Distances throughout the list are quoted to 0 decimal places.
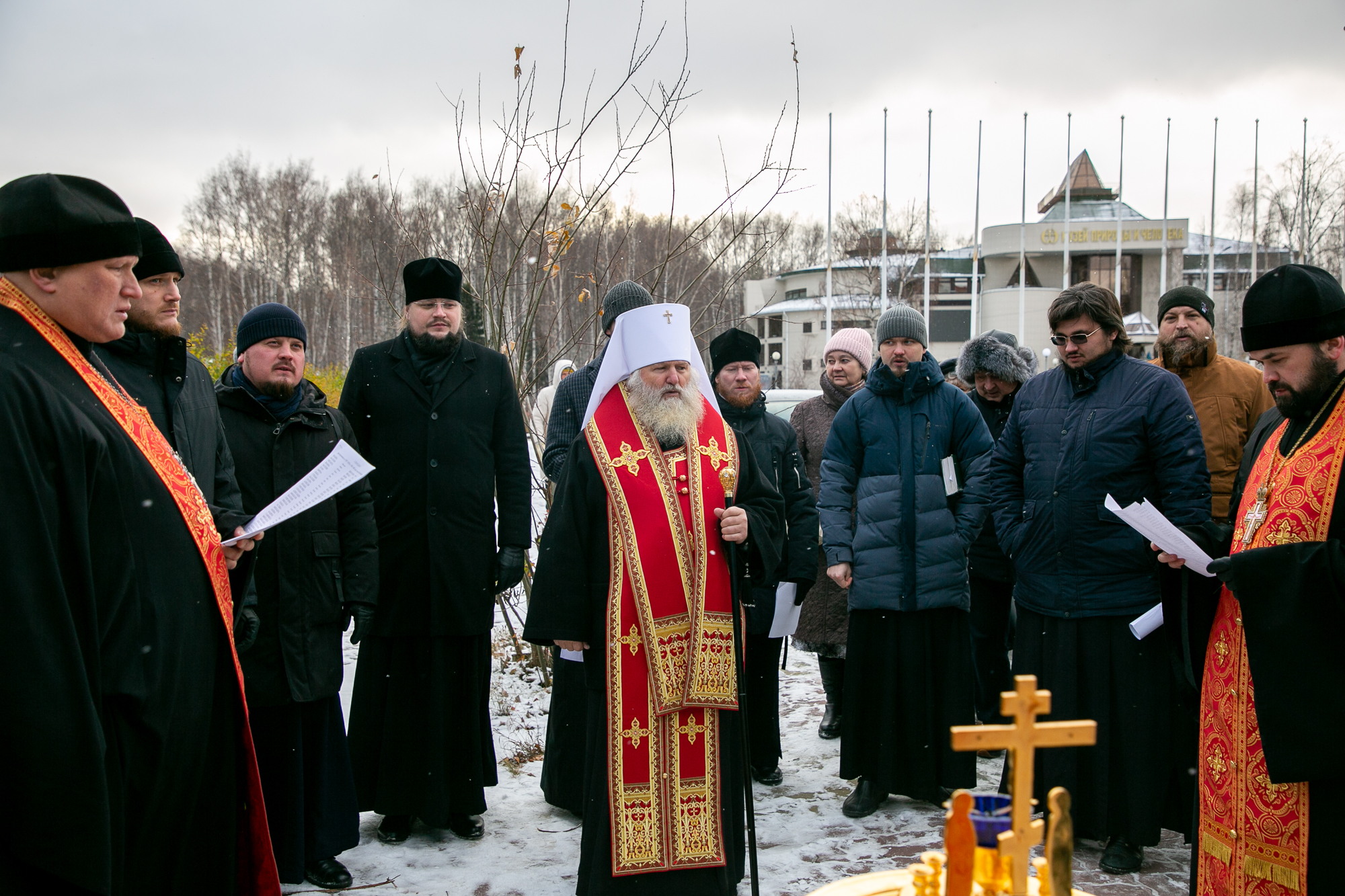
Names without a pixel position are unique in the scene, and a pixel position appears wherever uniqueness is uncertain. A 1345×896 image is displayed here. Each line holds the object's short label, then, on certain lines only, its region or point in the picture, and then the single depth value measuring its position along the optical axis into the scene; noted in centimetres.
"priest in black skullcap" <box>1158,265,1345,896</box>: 234
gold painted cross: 120
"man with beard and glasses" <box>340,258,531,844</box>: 404
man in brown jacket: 434
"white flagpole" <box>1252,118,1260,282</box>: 3160
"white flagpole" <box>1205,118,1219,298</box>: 3125
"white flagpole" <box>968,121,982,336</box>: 3149
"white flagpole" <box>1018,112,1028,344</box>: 3172
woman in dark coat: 529
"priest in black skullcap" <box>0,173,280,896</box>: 181
